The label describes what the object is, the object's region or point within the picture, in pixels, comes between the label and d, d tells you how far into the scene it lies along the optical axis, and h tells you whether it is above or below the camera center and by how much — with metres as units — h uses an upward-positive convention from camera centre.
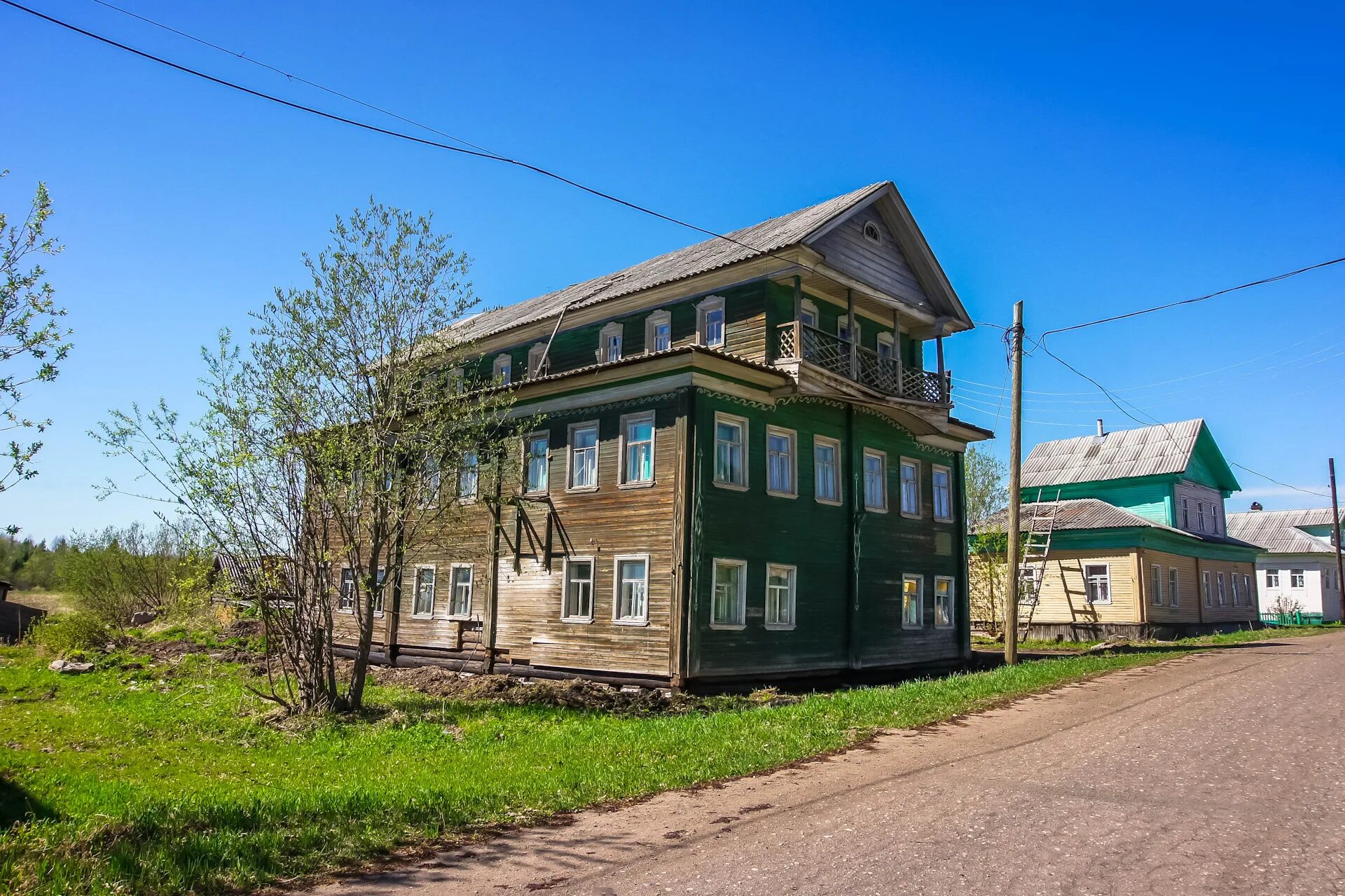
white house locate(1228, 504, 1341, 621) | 56.06 +1.94
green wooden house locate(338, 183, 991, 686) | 19.70 +2.56
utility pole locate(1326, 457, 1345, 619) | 47.69 +4.12
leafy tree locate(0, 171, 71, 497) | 7.95 +2.20
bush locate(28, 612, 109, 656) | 29.12 -2.18
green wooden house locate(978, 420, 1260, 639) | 37.06 +2.46
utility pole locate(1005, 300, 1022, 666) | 21.95 +2.39
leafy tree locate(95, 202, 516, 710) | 15.54 +2.03
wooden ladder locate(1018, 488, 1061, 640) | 37.84 +1.60
